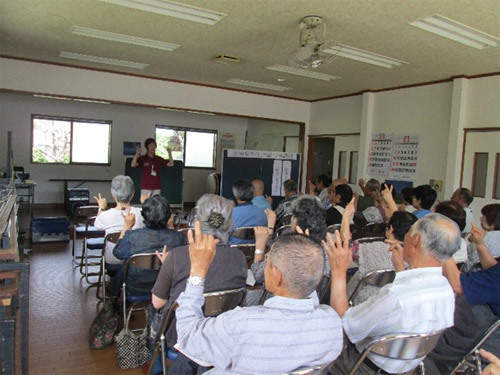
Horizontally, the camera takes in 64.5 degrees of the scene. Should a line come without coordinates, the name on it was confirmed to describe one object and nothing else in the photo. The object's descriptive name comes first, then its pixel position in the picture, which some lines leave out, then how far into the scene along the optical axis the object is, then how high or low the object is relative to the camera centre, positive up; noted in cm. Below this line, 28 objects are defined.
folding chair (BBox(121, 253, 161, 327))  259 -86
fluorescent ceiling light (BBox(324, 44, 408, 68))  451 +141
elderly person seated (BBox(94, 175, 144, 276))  345 -46
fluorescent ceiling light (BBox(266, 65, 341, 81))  568 +145
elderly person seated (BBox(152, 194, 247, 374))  193 -55
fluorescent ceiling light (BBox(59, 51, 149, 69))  553 +140
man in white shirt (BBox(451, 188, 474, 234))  405 -19
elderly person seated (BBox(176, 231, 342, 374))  122 -51
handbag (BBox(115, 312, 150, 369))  254 -123
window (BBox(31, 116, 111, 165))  910 +35
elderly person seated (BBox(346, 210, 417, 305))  242 -48
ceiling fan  361 +114
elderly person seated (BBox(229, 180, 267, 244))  366 -42
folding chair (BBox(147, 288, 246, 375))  177 -65
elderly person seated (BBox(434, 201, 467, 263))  285 -24
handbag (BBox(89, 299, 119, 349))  282 -123
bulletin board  699 -3
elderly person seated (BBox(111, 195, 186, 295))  269 -54
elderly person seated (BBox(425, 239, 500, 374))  198 -68
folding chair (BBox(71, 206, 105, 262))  438 -91
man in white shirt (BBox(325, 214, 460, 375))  155 -49
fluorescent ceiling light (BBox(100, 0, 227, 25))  346 +137
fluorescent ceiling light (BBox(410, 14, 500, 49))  354 +139
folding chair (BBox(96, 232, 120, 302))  307 -77
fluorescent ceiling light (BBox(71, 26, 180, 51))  440 +139
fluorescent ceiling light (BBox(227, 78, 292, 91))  681 +146
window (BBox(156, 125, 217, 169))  1036 +48
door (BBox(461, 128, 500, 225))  527 +18
